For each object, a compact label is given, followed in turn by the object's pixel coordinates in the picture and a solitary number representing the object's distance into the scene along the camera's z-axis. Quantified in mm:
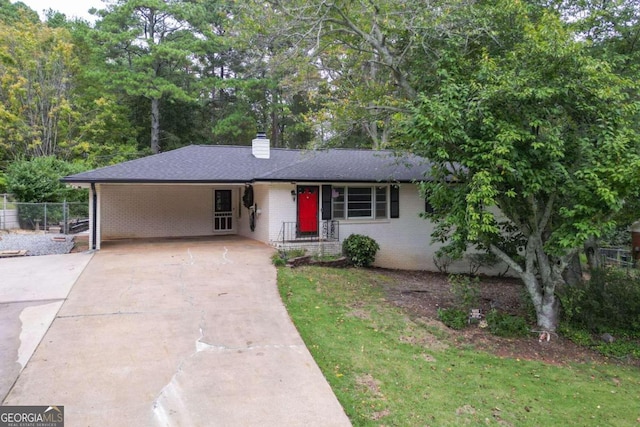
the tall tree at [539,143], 6070
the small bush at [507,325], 7027
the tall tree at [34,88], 20812
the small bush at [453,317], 7262
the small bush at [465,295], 7832
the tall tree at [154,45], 22438
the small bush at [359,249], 11750
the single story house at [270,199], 12281
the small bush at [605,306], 7297
